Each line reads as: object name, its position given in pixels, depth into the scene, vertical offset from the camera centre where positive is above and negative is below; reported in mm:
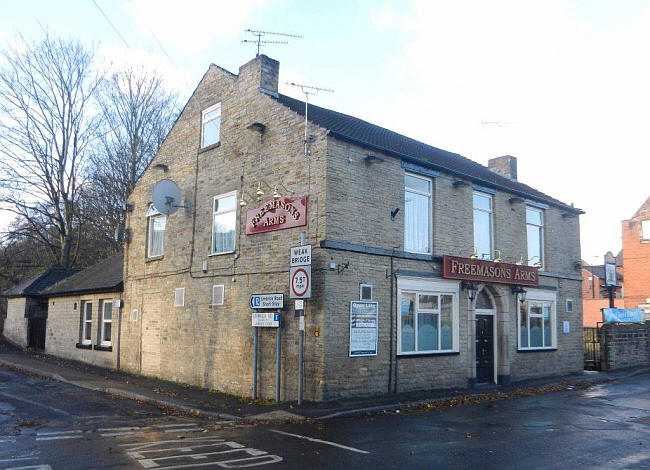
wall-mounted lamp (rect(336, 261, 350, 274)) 13281 +861
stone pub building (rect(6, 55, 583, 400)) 13539 +1286
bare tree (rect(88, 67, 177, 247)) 34781 +8665
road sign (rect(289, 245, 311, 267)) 12664 +1075
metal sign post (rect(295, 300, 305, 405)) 12617 -758
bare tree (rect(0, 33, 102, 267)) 31125 +6941
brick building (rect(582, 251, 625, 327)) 47844 +1422
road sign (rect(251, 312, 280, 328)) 13485 -384
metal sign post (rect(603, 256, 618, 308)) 25844 +1384
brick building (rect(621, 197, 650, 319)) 40781 +3548
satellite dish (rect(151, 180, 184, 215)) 17438 +3246
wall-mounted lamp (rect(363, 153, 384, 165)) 14172 +3603
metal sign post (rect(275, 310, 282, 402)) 13375 -1385
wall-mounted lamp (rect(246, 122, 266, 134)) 15320 +4724
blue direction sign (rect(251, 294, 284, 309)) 13593 +56
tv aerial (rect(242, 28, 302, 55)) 16312 +7610
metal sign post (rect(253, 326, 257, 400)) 13969 -1641
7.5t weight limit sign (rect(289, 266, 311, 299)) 12516 +478
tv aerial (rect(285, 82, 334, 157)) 13898 +3990
